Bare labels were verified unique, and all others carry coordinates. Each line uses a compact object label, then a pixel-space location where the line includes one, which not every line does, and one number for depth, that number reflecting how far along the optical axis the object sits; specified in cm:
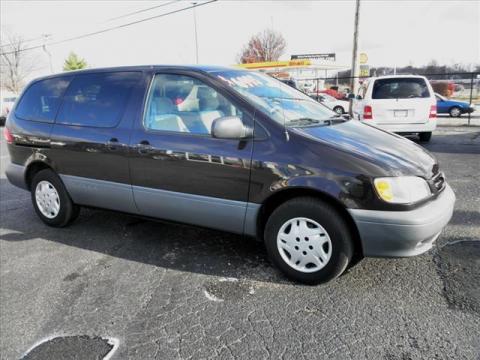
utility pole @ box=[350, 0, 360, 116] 1612
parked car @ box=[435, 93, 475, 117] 1781
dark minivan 283
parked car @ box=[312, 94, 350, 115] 2005
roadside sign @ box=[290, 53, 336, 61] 4421
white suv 899
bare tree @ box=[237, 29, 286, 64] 5422
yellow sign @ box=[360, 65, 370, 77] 2653
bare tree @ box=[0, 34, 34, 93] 5941
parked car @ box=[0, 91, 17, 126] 2273
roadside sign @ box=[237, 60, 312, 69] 3115
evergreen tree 6056
